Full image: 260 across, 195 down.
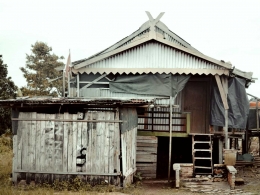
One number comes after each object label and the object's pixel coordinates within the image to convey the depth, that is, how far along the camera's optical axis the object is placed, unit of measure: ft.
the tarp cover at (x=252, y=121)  66.94
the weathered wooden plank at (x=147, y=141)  51.42
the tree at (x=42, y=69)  115.75
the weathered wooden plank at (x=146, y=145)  51.21
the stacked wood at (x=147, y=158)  50.19
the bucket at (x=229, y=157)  48.39
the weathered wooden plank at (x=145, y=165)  50.32
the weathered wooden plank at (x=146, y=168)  50.21
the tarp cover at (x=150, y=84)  51.03
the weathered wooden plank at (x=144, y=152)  50.62
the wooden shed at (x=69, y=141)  38.88
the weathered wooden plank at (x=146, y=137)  51.70
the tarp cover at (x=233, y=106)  53.01
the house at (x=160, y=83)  50.34
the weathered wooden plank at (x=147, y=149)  50.90
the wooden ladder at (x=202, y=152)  54.03
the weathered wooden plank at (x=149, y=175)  50.14
